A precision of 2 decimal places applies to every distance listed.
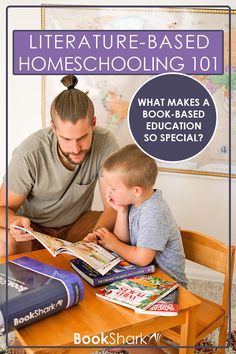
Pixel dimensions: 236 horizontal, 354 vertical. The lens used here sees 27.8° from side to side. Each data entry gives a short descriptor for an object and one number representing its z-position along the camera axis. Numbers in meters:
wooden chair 1.21
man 1.21
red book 0.97
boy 1.14
